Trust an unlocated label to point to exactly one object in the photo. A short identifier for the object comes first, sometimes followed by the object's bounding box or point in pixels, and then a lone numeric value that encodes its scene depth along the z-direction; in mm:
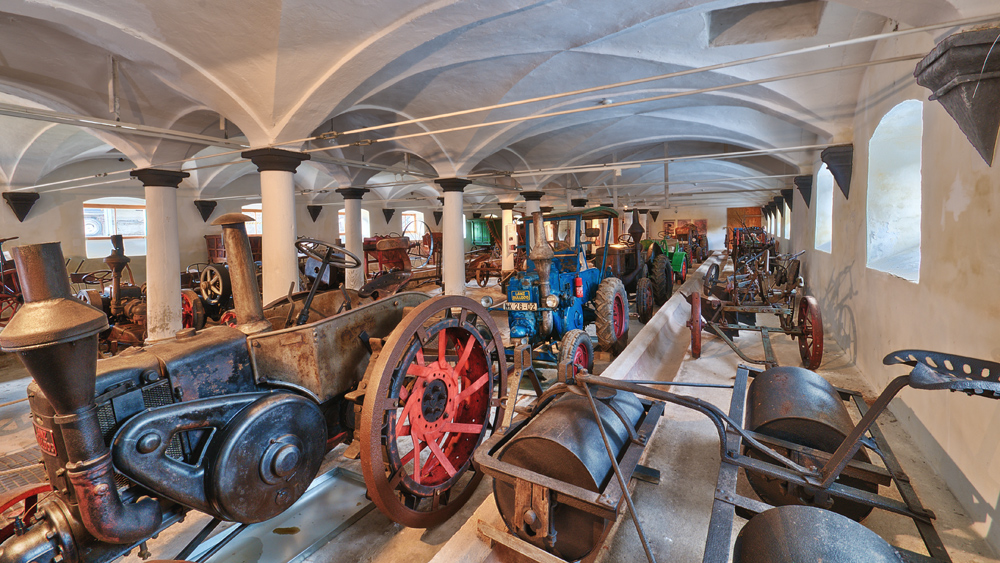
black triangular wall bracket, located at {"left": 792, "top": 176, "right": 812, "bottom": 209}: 9056
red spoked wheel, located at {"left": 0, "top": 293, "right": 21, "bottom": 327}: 7473
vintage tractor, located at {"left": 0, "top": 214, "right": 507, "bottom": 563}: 1486
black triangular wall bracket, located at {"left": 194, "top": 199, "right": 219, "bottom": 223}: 16453
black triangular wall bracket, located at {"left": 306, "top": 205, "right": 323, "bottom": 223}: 20375
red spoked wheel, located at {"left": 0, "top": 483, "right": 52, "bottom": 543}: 2164
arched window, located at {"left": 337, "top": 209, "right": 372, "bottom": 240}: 22978
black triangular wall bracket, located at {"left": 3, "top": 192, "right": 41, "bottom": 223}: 11422
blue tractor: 5113
